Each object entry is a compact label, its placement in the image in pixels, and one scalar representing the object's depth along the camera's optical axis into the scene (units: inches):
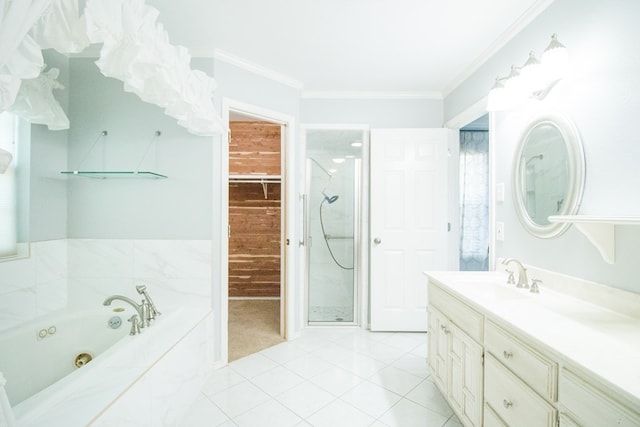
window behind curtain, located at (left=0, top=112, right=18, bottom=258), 73.4
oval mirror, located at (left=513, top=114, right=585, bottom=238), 58.1
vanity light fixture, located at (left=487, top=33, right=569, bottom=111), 57.3
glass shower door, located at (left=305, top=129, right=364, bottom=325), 126.9
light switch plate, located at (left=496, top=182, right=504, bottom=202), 81.4
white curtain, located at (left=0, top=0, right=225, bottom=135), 34.9
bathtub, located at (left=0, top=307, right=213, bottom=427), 40.6
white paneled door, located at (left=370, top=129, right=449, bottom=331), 114.0
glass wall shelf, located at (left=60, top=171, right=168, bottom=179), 80.5
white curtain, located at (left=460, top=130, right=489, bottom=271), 151.4
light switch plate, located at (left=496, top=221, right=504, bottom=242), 81.2
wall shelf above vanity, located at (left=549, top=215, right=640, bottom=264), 49.9
